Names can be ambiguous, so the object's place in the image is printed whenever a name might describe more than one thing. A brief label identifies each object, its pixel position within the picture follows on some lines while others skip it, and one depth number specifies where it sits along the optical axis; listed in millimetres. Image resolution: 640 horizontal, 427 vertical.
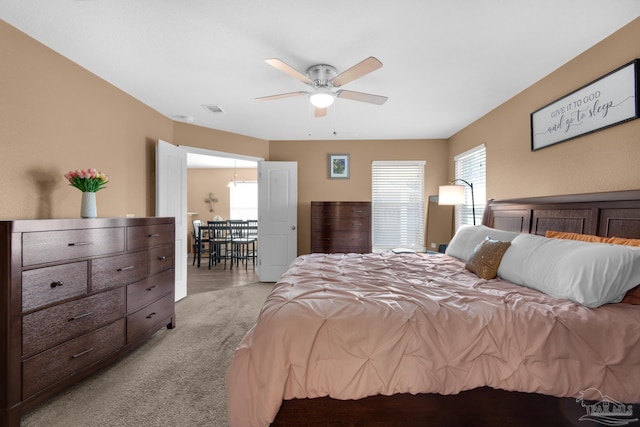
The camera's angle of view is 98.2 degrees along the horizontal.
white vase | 2141
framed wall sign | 1821
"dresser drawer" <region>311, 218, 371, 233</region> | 4352
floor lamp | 3520
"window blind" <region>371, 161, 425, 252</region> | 4898
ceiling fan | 2137
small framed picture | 4934
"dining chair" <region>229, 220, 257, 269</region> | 6008
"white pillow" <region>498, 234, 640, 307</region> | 1353
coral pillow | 1415
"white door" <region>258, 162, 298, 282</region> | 4762
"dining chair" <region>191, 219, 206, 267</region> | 6109
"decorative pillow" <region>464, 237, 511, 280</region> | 1979
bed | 1187
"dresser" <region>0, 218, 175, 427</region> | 1495
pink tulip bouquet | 2146
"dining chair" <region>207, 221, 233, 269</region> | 5992
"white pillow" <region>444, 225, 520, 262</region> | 2389
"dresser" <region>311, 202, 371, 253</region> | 4344
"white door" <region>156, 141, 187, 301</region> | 3461
